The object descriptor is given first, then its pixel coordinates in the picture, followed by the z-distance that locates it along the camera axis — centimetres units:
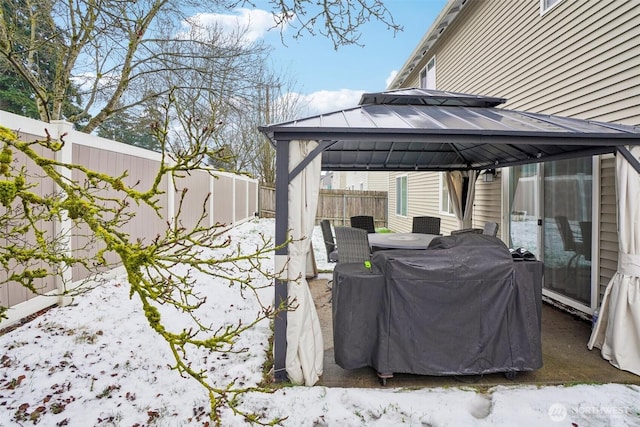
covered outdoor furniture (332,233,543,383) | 317
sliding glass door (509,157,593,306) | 482
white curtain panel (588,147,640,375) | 347
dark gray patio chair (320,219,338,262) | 673
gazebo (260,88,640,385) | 326
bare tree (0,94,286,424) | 128
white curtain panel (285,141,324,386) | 323
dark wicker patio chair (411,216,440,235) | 803
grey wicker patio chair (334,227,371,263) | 539
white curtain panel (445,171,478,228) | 754
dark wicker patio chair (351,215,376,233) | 837
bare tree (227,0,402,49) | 350
